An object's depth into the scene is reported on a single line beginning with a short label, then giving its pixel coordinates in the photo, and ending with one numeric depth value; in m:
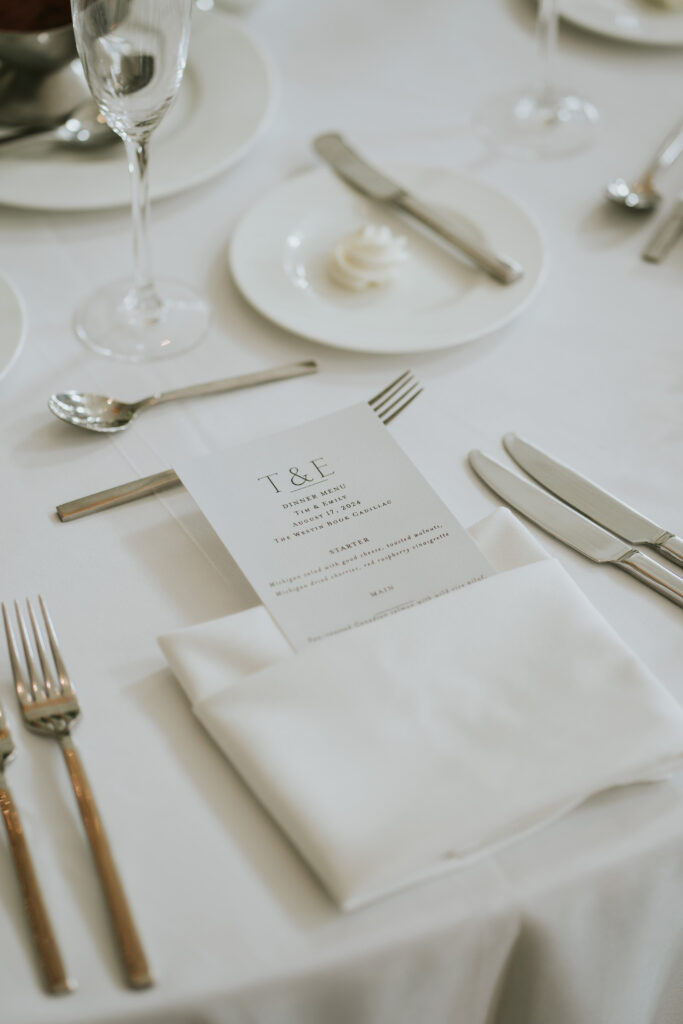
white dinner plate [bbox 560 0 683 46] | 1.26
